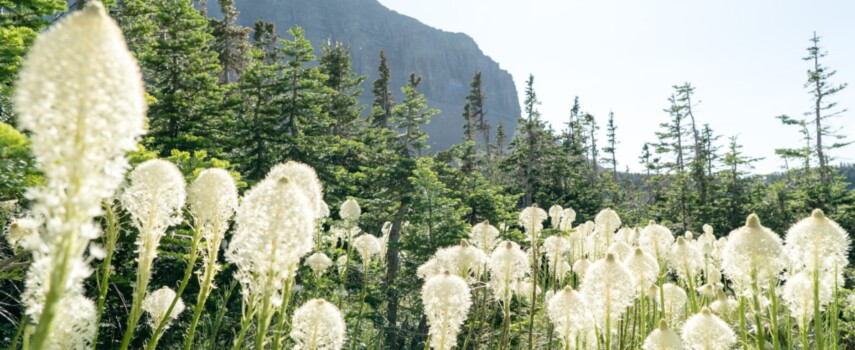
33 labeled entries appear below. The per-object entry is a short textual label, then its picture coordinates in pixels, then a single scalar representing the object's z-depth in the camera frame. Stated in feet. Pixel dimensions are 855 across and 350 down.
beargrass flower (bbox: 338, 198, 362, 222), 21.89
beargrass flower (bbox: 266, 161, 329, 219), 8.78
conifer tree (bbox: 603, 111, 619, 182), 181.27
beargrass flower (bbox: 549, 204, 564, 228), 28.81
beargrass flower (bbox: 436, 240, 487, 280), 15.01
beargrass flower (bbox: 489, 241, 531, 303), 14.38
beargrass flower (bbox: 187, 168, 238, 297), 8.89
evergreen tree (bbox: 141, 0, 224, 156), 35.83
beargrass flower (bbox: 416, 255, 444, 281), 16.60
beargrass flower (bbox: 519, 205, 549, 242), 18.10
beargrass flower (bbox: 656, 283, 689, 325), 17.17
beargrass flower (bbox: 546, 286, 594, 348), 11.53
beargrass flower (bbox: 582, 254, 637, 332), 10.44
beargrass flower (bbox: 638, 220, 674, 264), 18.40
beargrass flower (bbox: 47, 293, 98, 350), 7.63
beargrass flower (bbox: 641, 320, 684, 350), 9.45
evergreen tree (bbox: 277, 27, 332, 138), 45.75
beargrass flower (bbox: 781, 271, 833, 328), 10.46
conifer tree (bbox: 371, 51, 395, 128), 86.86
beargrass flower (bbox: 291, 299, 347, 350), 9.07
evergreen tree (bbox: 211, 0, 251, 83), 70.97
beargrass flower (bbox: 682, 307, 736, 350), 9.23
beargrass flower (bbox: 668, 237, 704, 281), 15.86
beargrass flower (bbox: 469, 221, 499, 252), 19.54
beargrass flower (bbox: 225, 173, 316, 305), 6.08
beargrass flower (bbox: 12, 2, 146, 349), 3.49
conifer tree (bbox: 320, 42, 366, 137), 72.90
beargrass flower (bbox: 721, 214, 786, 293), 9.21
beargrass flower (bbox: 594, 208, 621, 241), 23.47
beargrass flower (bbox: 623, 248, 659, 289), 13.14
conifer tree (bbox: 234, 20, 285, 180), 41.11
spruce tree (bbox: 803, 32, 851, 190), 103.11
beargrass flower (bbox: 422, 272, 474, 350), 10.08
